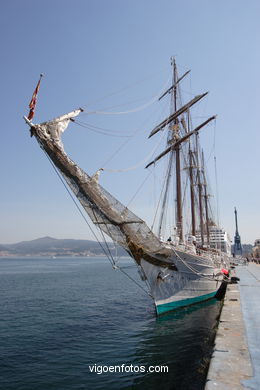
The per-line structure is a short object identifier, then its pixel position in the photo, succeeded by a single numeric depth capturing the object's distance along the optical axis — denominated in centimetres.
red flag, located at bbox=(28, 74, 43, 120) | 1184
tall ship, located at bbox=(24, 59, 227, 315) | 1327
